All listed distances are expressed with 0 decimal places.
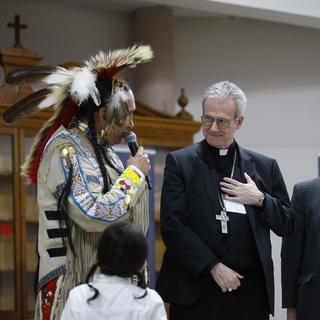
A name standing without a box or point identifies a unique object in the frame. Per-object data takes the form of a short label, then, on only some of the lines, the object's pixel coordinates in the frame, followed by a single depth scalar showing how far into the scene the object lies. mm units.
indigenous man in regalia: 4715
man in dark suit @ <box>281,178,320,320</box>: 5910
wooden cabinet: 8430
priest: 5176
